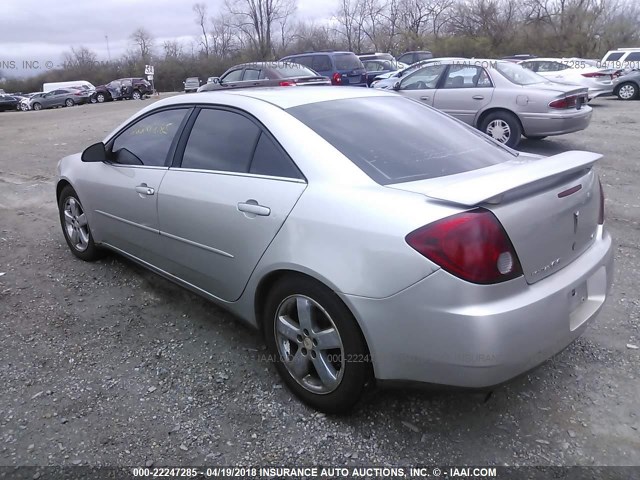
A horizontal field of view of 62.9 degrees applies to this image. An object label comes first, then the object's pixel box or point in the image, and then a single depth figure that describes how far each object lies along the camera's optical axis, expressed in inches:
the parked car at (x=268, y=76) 535.9
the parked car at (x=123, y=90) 1505.0
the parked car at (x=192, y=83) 1646.7
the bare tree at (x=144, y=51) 2485.0
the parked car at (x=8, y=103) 1521.9
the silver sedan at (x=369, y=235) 81.0
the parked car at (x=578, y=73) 621.6
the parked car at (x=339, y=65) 691.4
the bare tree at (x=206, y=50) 2408.0
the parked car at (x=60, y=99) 1460.4
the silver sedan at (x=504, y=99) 330.0
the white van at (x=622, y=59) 750.5
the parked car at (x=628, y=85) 695.1
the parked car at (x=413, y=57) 1062.6
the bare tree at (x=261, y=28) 2155.5
